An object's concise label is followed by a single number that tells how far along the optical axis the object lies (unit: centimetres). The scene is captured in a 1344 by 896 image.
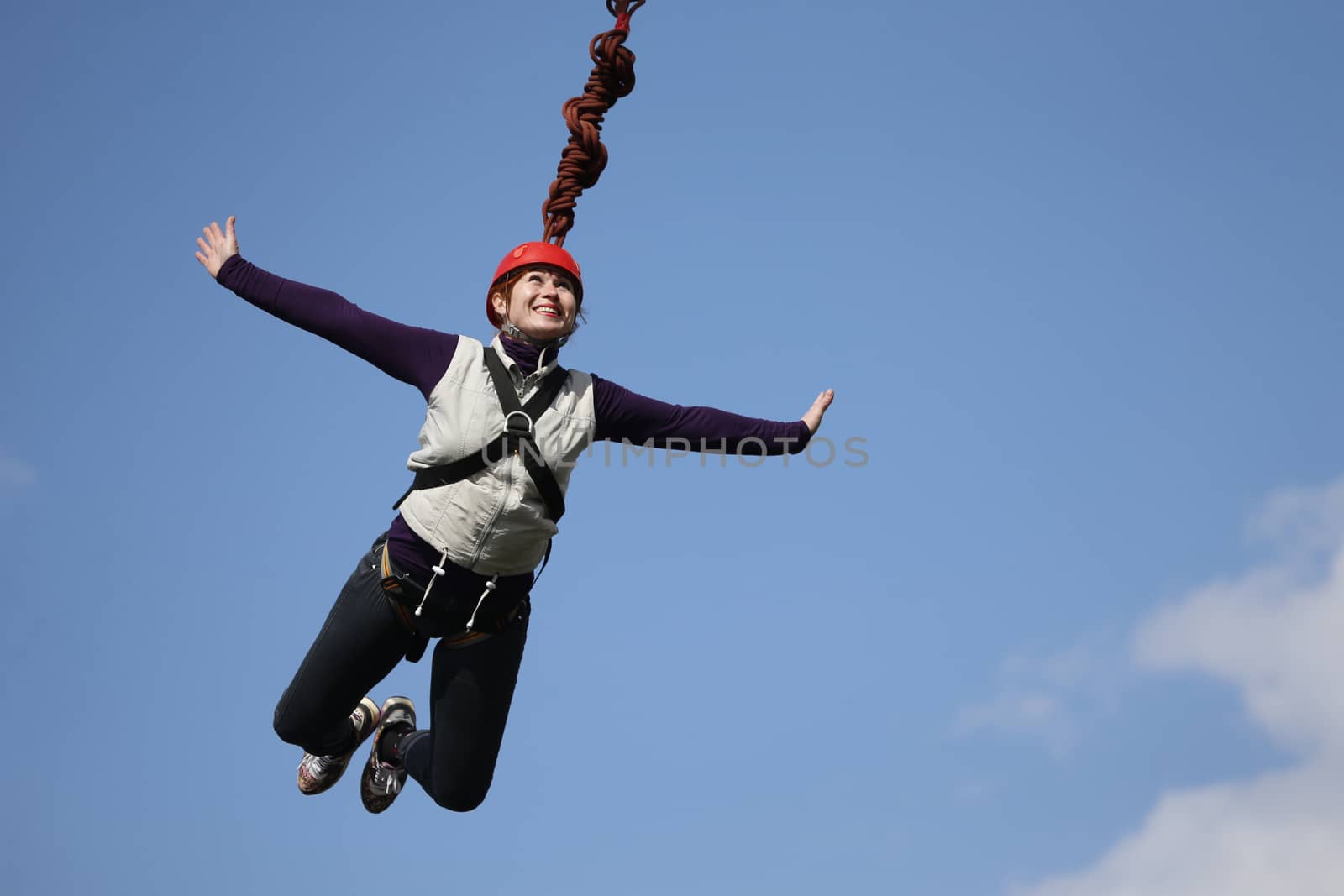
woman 1580
